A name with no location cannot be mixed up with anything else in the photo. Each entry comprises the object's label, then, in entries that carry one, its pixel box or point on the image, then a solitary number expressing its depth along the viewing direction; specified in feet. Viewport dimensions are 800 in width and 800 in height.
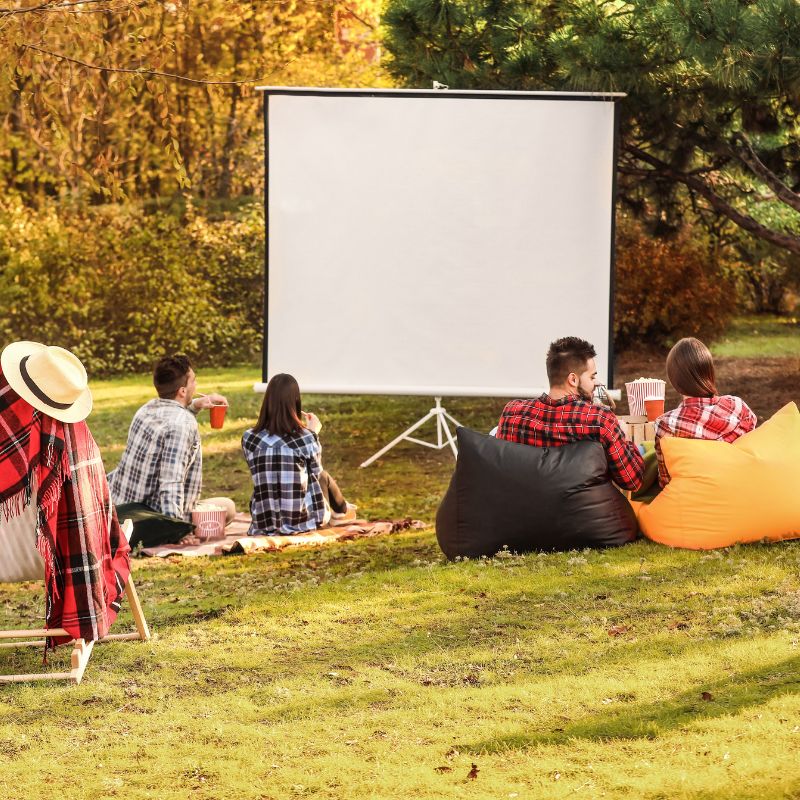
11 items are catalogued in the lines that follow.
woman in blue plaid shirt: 40.62
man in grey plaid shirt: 41.02
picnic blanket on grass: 40.18
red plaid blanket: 26.63
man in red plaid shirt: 35.25
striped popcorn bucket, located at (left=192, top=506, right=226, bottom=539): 42.72
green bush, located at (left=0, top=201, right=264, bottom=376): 100.50
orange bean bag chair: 34.04
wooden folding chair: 26.63
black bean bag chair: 34.88
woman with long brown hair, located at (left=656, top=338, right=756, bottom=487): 35.41
